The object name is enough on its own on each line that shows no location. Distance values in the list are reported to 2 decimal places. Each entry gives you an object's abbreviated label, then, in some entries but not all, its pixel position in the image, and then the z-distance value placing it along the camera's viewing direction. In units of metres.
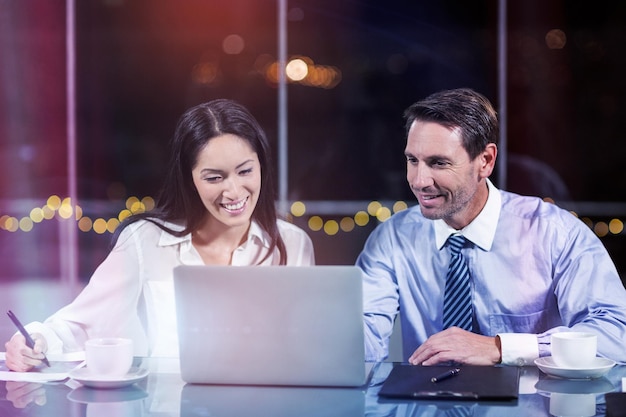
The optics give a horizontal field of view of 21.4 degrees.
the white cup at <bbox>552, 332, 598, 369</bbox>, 3.18
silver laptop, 3.08
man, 3.78
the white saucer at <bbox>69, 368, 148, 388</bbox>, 3.14
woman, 3.90
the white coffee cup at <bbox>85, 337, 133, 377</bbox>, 3.17
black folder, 3.03
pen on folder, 3.12
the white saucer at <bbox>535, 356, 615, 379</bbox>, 3.17
